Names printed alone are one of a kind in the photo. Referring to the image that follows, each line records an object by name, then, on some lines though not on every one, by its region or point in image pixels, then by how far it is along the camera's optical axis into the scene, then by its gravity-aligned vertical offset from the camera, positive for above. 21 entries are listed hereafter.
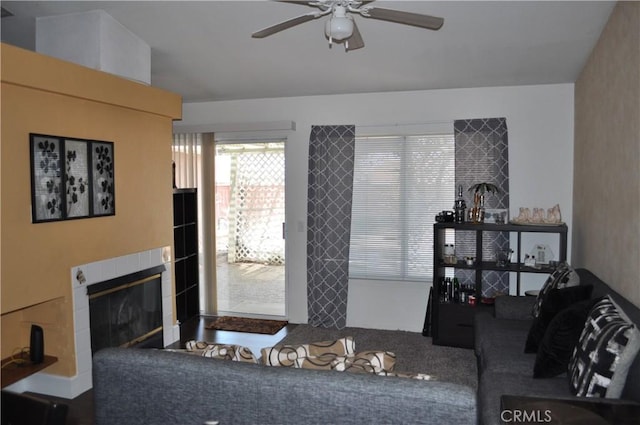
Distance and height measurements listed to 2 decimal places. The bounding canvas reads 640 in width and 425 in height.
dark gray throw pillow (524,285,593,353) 3.07 -0.72
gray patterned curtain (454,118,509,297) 4.90 +0.24
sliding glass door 5.75 -0.41
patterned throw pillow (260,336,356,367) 2.14 -0.69
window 5.16 -0.09
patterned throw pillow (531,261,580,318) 3.48 -0.64
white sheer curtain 5.78 +0.41
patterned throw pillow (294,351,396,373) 2.03 -0.71
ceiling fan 2.35 +0.87
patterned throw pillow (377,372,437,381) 1.93 -0.73
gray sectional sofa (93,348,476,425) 1.76 -0.77
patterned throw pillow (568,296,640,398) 2.12 -0.73
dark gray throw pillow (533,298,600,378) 2.65 -0.81
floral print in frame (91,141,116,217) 3.57 +0.12
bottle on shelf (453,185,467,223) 4.80 -0.17
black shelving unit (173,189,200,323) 5.57 -0.69
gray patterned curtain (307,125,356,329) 5.33 -0.29
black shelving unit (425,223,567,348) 4.58 -0.91
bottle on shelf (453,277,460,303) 4.75 -0.96
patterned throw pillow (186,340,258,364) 2.16 -0.71
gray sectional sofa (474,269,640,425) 2.39 -1.03
